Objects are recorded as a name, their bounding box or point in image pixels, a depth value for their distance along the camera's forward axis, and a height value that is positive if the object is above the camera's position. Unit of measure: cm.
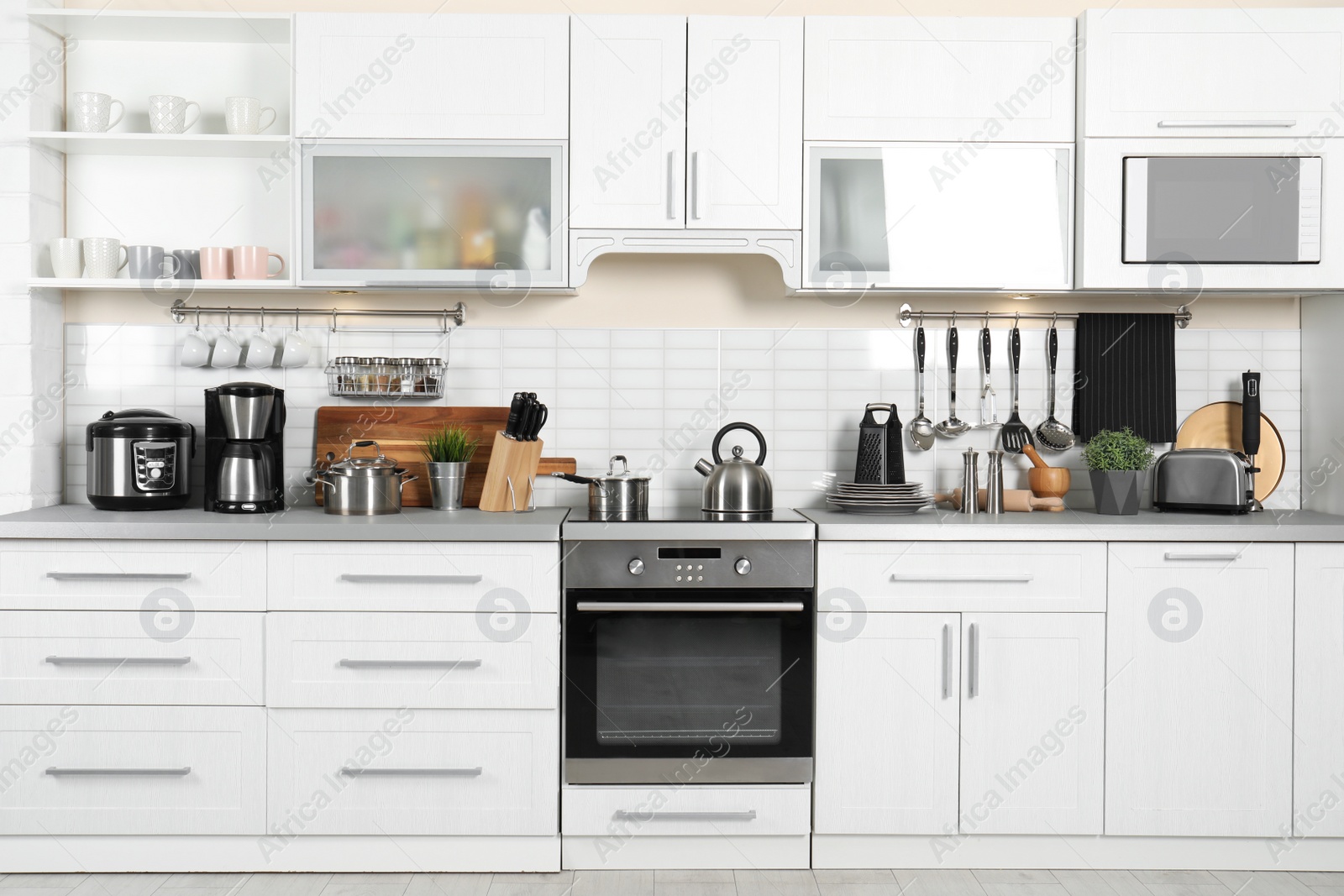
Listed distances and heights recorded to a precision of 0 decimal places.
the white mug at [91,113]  285 +92
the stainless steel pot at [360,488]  271 -15
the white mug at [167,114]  282 +91
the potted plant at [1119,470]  277 -9
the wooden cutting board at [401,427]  303 +2
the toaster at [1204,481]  278 -12
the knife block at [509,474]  281 -12
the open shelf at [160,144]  279 +85
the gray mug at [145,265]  288 +49
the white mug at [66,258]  283 +50
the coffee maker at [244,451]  271 -5
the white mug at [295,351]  302 +25
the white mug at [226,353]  301 +24
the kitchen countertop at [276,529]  247 -24
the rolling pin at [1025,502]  293 -19
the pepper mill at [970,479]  293 -12
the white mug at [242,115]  282 +91
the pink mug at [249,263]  284 +49
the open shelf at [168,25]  284 +120
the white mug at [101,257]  284 +50
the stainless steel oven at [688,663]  252 -58
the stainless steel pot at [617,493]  276 -16
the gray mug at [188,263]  296 +51
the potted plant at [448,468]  285 -10
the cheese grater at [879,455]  296 -5
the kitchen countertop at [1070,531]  253 -24
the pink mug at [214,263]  286 +49
